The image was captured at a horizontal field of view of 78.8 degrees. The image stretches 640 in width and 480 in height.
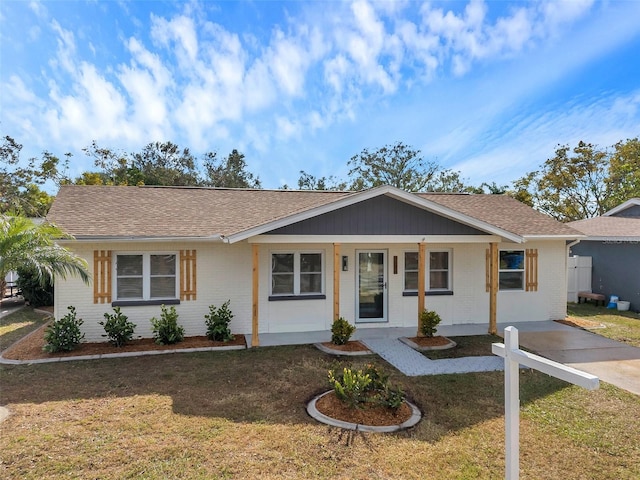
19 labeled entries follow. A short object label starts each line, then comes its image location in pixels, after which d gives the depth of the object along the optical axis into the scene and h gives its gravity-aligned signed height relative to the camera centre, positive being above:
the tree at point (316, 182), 42.84 +6.91
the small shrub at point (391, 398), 5.47 -2.19
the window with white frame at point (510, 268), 11.92 -0.72
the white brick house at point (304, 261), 9.34 -0.46
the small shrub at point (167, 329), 9.14 -2.04
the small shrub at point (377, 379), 5.74 -2.00
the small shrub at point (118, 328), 8.90 -1.96
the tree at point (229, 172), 41.22 +7.74
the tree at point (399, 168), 38.69 +7.61
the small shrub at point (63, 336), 8.43 -2.03
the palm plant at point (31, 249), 6.98 -0.12
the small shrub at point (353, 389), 5.55 -2.09
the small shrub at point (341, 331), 9.04 -2.04
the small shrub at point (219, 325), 9.45 -1.99
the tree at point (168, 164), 37.97 +8.07
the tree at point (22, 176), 26.19 +4.77
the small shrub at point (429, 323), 9.66 -1.96
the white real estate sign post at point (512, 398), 3.40 -1.35
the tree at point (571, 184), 29.77 +4.93
